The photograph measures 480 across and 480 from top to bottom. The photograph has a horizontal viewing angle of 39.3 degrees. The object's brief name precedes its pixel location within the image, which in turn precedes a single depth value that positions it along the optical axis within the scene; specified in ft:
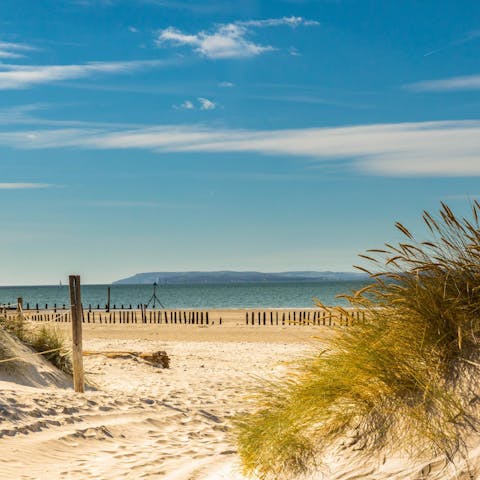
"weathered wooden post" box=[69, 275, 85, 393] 38.42
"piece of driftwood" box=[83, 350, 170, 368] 54.85
